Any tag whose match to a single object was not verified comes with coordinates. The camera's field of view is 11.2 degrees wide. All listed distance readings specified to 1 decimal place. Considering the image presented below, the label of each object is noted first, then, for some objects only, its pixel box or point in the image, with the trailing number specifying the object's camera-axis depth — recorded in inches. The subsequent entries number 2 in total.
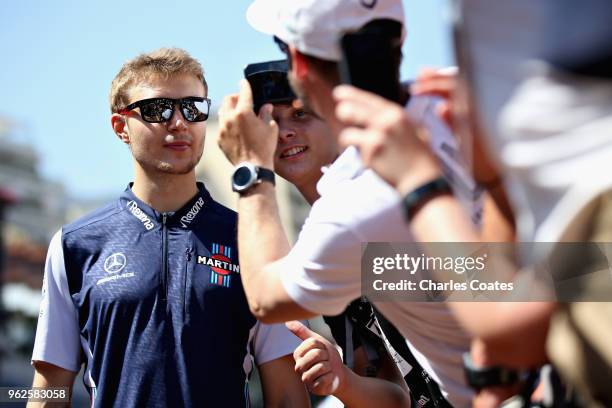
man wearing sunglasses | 191.9
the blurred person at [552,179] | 147.1
